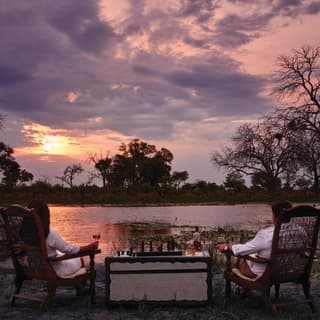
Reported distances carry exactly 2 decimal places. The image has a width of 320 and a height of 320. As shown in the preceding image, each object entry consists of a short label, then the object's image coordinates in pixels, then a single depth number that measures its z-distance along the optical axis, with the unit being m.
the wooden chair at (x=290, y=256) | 4.22
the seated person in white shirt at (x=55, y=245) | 4.40
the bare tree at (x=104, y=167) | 44.93
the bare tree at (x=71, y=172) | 40.36
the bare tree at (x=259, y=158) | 45.81
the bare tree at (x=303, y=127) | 24.28
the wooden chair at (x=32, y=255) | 4.38
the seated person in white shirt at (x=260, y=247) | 4.30
